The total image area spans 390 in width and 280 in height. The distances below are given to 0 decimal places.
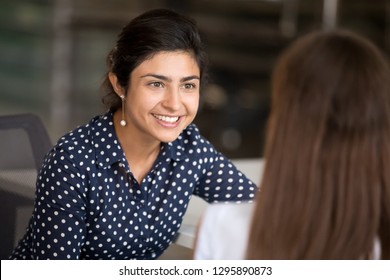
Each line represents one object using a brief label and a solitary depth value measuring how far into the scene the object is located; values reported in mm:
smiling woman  2986
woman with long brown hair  2471
